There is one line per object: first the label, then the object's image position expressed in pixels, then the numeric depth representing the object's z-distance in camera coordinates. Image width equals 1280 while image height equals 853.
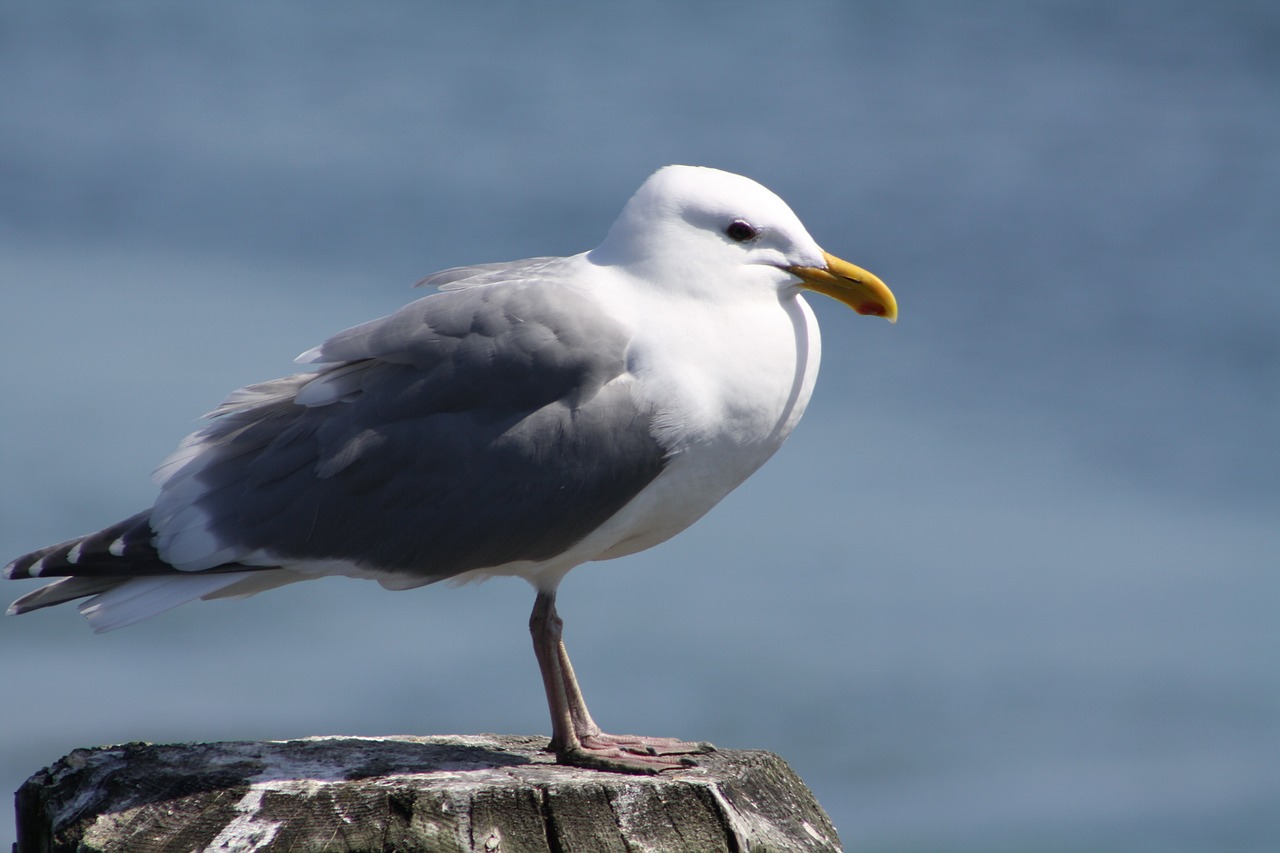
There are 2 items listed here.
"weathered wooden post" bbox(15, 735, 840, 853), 7.97
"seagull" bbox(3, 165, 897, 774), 9.29
